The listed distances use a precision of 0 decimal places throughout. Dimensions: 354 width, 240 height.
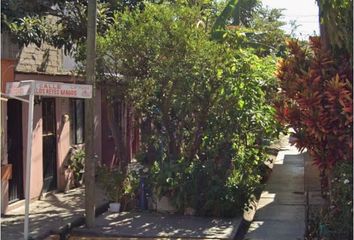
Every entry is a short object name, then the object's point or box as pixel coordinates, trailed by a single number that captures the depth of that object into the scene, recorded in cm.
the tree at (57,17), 855
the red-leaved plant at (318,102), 667
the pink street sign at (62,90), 699
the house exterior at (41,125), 909
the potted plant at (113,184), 900
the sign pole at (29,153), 682
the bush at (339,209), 686
